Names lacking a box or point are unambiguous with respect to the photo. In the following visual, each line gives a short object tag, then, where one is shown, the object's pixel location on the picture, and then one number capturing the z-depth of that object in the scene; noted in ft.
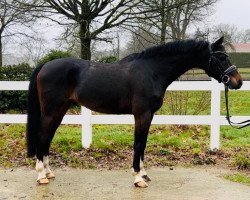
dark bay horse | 16.46
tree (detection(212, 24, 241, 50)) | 215.14
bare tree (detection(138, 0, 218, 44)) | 54.49
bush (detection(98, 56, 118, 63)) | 45.03
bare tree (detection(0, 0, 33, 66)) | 53.88
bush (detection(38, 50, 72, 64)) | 40.27
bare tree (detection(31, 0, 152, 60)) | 53.93
